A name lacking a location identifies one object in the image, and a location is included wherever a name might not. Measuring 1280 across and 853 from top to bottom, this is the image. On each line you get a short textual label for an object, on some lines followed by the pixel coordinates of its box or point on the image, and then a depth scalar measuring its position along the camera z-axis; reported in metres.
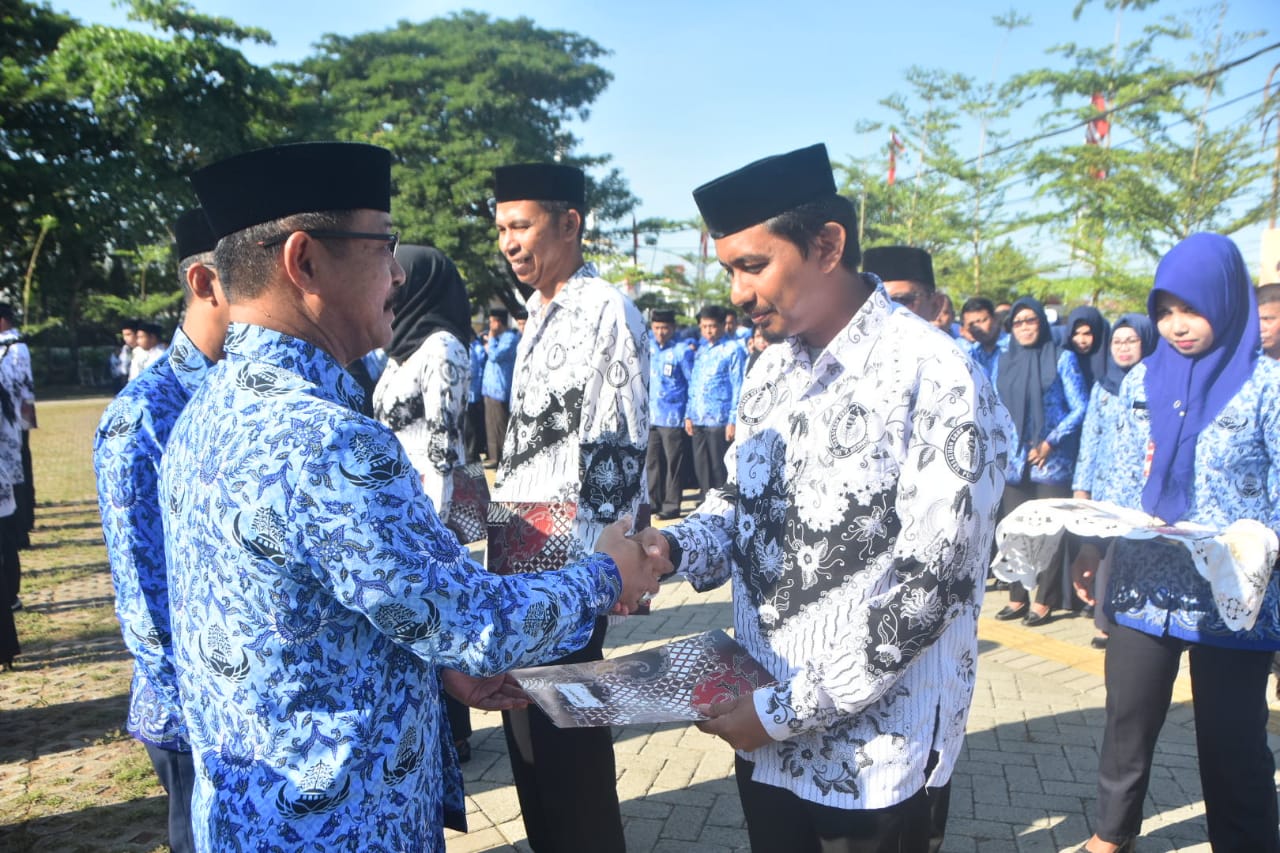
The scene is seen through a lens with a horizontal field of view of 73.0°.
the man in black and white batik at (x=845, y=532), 1.66
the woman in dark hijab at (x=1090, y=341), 6.61
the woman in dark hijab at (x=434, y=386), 3.47
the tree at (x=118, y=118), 24.23
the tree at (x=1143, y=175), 17.36
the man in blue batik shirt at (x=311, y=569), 1.31
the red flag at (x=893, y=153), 28.89
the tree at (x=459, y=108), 33.50
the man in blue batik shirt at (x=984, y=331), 7.70
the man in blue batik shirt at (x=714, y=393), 10.11
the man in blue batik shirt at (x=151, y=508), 2.07
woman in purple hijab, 2.65
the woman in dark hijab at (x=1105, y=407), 4.85
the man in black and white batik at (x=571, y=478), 2.74
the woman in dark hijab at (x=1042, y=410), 6.56
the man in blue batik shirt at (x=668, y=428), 10.55
